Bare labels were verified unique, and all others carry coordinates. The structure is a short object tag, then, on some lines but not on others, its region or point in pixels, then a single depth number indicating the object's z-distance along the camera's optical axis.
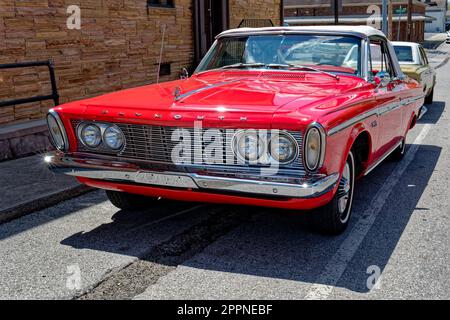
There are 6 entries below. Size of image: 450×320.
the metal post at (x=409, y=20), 37.65
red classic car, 3.83
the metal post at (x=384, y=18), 22.73
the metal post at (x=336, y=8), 23.99
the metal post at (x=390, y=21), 26.99
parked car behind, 10.89
